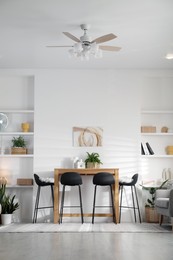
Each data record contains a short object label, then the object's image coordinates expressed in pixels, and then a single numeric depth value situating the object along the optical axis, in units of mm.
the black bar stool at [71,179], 6754
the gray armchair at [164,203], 5980
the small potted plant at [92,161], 7286
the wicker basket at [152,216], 7121
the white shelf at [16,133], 7555
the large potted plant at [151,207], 7125
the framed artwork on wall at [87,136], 7551
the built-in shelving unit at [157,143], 7766
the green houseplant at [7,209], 6980
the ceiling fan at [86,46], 5090
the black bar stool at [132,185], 7012
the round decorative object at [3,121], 7676
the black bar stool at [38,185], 6969
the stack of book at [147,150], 7609
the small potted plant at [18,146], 7523
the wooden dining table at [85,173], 6945
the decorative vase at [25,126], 7617
